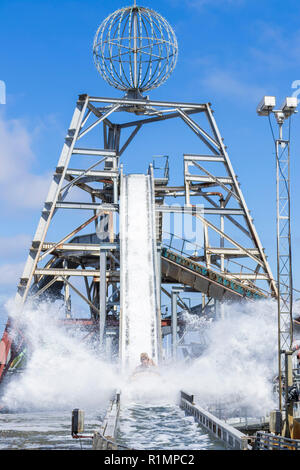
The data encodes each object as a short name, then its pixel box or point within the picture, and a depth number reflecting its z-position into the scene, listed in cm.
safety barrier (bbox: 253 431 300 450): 1423
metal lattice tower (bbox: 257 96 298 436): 3084
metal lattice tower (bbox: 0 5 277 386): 4188
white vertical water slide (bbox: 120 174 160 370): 3484
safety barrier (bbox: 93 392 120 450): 1444
